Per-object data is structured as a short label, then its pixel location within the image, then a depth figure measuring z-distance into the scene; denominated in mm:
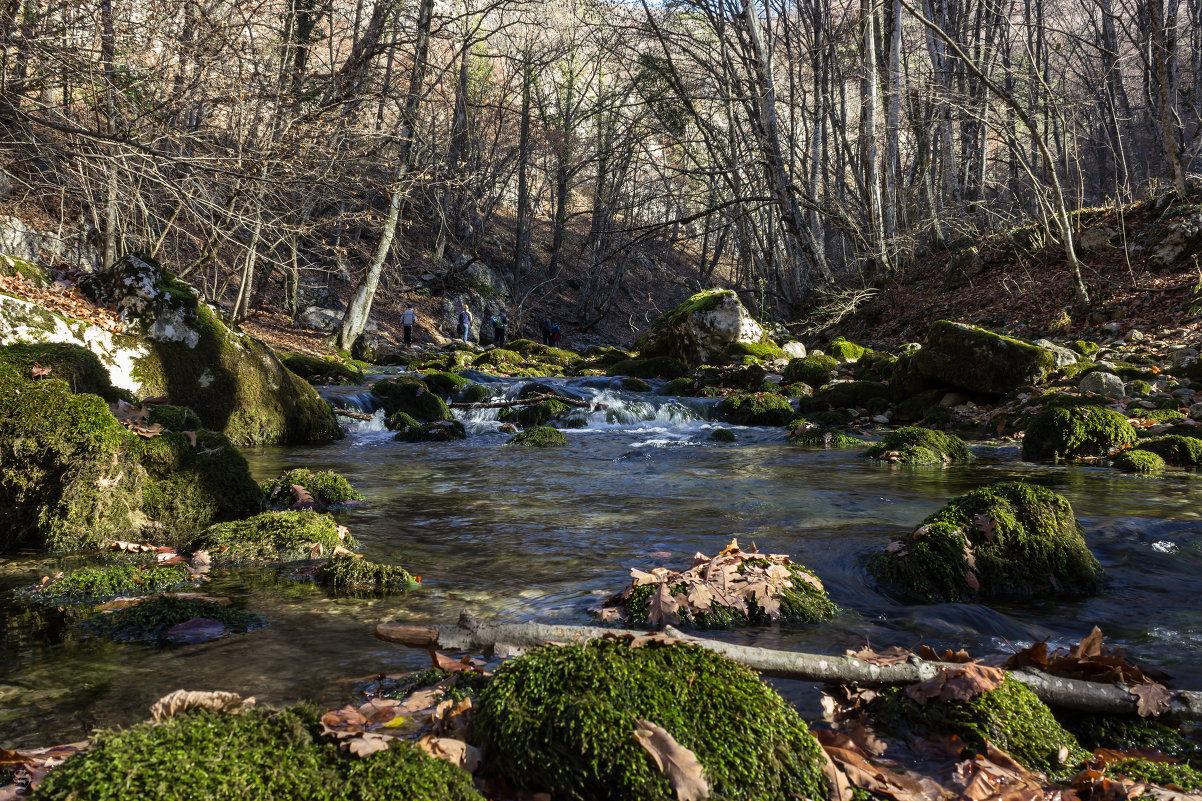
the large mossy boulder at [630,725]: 1909
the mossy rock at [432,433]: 12000
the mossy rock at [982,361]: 12297
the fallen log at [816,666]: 2467
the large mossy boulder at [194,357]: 9430
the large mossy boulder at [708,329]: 19547
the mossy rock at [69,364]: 5577
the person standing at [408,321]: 25438
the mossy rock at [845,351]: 18156
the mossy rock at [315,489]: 6211
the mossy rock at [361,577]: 4168
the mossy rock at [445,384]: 15641
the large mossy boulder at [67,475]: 4715
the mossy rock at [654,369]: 18997
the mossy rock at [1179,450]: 8383
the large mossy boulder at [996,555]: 4184
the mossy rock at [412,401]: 13805
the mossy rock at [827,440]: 11000
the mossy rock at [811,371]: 16188
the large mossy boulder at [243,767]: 1545
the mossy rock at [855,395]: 13672
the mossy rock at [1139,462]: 8070
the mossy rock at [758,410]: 13703
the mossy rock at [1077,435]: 9125
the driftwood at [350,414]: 12594
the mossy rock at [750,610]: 3621
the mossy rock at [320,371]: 16328
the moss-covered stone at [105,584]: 3895
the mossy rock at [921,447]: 9148
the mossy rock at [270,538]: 4734
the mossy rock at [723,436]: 11781
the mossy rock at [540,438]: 11367
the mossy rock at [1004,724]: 2357
